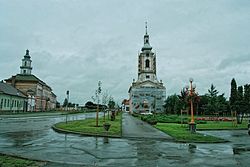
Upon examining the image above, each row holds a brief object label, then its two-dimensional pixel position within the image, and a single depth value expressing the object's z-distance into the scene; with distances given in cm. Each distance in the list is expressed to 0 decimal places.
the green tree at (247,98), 3906
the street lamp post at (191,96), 2186
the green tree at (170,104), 9086
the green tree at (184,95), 2686
